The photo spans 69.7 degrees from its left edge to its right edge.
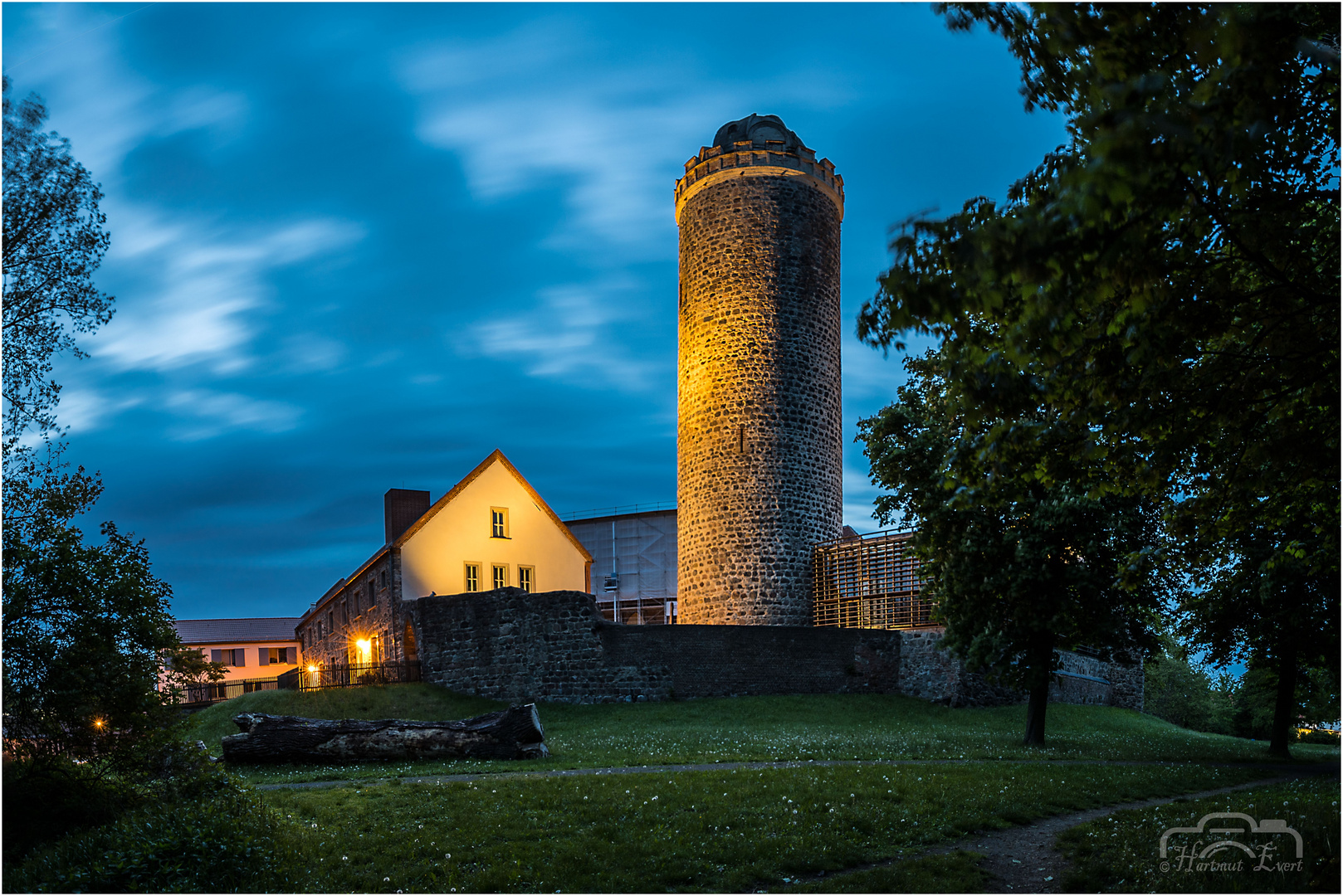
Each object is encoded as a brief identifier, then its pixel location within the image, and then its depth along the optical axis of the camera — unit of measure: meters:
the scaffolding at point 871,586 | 31.66
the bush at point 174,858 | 7.88
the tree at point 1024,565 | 17.67
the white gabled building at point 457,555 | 33.34
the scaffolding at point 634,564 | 50.41
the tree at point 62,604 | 9.48
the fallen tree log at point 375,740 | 15.84
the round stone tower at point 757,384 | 33.88
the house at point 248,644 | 68.44
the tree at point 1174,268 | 5.32
